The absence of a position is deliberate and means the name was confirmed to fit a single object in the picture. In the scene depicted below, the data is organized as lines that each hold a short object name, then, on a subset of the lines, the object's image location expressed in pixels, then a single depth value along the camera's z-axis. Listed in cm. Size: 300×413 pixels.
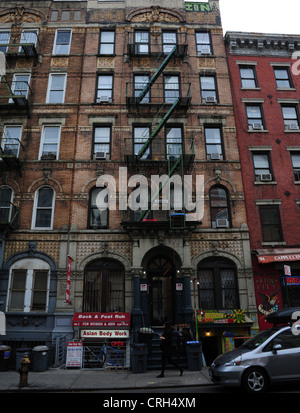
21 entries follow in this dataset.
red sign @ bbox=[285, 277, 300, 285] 1466
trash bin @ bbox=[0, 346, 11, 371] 1210
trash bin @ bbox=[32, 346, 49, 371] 1163
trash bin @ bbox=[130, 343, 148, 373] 1141
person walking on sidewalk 1040
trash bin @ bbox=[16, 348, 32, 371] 1191
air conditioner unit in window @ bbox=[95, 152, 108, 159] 1672
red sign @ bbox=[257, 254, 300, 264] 1482
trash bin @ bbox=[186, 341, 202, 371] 1155
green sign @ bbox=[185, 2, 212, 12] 2055
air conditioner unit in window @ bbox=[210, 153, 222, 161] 1696
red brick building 1510
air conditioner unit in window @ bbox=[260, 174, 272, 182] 1673
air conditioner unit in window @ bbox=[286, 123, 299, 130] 1794
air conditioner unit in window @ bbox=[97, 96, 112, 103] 1797
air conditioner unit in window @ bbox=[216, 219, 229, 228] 1579
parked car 788
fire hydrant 933
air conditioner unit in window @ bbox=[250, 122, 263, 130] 1770
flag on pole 1392
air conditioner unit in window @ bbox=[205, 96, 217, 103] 1811
